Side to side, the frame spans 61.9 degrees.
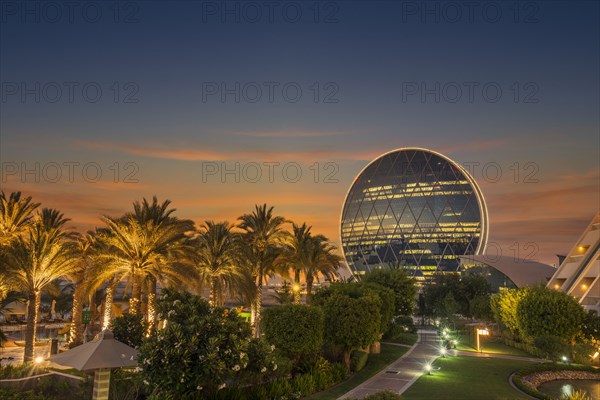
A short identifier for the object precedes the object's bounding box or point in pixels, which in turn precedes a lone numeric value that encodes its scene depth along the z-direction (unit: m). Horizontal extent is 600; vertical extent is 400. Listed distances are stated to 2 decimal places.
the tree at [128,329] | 24.66
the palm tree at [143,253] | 32.69
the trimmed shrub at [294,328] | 27.39
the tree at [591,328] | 39.31
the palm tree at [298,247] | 48.16
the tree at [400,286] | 60.25
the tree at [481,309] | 63.97
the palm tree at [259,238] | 44.19
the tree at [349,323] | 31.38
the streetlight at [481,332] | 43.59
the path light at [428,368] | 30.83
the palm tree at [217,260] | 39.34
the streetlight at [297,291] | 52.16
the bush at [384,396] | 12.84
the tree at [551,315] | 38.59
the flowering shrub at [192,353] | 17.52
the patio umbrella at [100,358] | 15.42
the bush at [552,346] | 33.78
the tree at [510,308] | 42.69
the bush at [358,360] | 32.84
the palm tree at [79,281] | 38.16
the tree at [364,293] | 37.79
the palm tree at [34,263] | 31.91
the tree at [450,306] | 64.56
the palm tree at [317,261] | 48.31
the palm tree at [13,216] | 35.53
